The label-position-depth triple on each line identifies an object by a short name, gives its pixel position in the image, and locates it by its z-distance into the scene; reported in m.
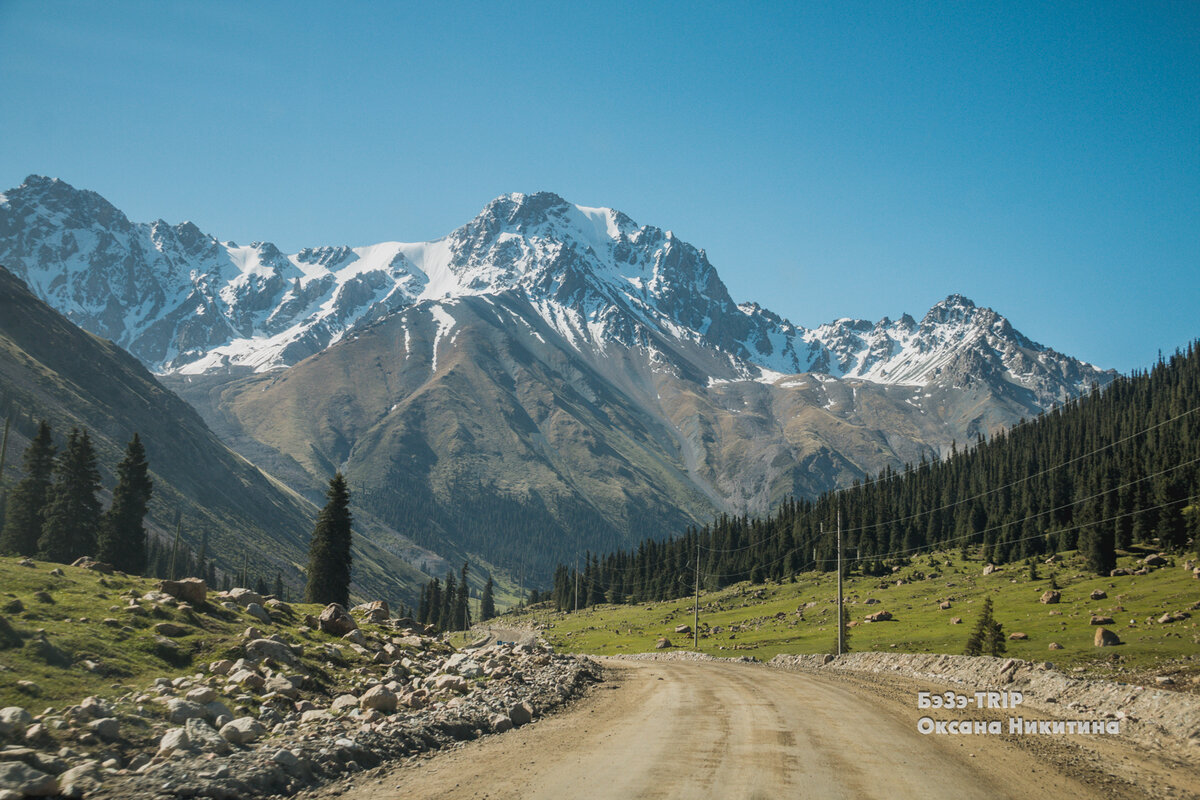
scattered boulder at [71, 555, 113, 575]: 32.63
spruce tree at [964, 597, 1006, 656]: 49.75
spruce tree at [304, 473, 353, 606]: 75.19
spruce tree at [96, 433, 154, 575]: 74.56
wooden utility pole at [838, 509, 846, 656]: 59.56
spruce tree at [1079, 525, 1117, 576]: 76.38
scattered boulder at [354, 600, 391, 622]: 42.91
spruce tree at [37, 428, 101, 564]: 71.88
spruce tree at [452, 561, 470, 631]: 172.50
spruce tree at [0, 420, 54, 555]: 74.44
